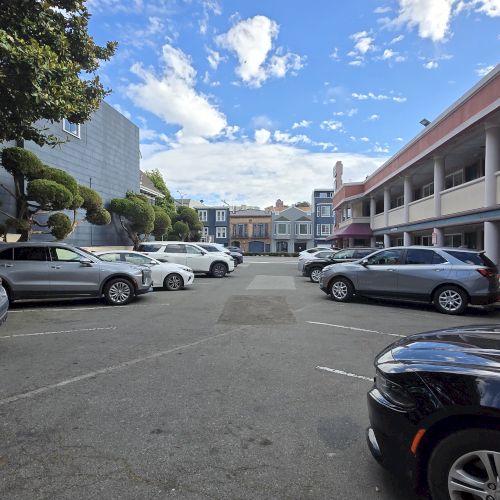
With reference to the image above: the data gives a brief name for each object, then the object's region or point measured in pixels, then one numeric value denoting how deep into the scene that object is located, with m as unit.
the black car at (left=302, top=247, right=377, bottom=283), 17.33
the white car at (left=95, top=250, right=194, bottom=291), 14.36
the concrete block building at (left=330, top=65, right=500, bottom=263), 12.40
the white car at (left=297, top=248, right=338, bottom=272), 19.37
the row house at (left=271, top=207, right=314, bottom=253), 69.44
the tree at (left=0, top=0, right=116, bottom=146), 7.52
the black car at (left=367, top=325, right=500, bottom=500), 2.21
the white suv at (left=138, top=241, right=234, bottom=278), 18.61
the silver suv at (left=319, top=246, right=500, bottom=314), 9.56
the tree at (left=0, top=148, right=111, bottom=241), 15.32
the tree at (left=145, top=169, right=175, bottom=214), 39.53
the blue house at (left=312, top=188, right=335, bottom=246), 68.19
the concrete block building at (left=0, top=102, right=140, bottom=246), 19.55
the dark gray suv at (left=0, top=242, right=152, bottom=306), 10.12
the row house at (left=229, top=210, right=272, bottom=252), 70.87
